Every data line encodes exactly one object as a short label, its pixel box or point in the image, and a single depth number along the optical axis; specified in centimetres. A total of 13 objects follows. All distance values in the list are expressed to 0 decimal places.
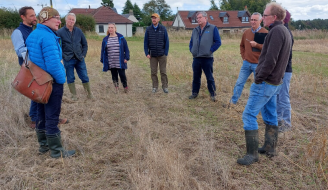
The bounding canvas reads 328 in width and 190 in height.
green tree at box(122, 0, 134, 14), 7550
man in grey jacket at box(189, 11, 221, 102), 532
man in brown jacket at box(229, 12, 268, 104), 460
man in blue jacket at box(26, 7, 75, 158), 287
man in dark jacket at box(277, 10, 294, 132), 388
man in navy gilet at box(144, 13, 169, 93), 612
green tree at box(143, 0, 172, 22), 7062
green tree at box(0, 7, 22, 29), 2703
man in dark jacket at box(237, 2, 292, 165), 274
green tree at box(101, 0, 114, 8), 7256
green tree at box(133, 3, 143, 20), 7369
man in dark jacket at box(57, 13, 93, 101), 529
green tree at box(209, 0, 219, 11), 6894
